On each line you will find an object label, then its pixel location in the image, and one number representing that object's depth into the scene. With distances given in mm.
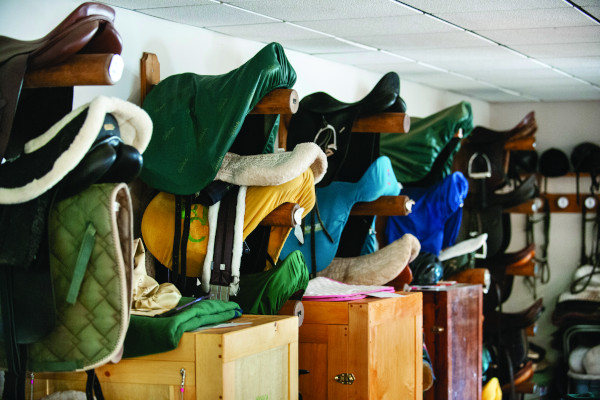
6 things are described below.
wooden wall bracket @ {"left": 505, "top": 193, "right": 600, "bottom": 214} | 7023
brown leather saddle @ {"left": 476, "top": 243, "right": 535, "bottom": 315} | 5906
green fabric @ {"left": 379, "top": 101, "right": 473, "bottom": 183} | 4629
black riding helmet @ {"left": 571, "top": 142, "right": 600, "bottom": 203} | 6875
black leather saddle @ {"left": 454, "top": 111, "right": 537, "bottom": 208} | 5805
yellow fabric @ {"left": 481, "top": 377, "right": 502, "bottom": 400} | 5234
